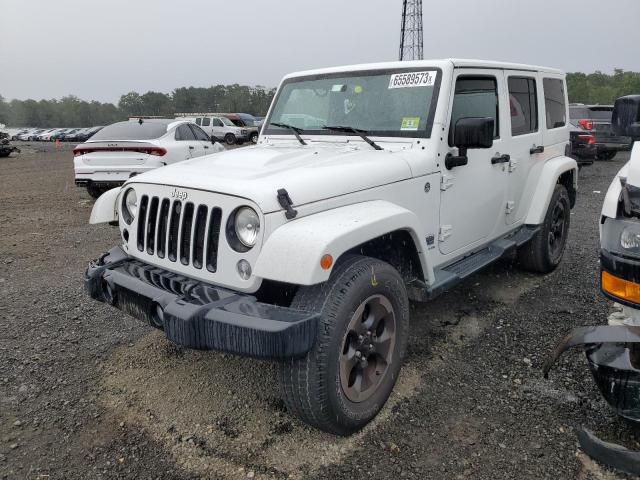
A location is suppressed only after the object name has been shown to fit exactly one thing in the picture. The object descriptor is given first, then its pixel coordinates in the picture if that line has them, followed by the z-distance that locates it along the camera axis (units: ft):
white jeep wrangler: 7.54
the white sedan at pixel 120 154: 28.66
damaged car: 7.17
